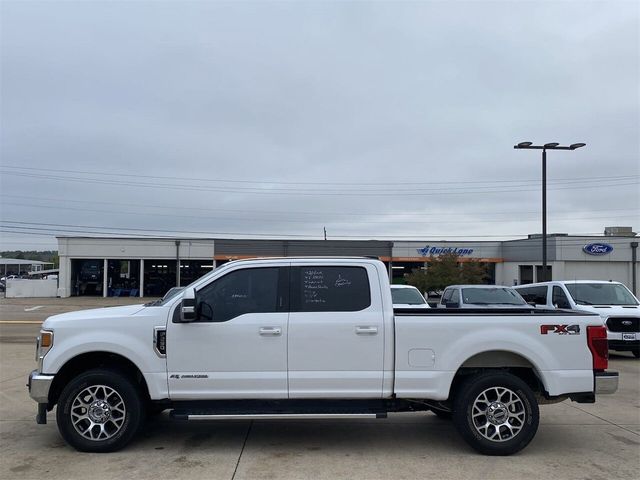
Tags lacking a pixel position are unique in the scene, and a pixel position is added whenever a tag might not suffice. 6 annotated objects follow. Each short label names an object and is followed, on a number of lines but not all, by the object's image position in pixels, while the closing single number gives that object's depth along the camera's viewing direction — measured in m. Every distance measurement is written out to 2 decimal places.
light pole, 23.10
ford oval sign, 45.08
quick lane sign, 51.36
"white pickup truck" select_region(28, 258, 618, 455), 5.77
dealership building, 50.97
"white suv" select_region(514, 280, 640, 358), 13.36
